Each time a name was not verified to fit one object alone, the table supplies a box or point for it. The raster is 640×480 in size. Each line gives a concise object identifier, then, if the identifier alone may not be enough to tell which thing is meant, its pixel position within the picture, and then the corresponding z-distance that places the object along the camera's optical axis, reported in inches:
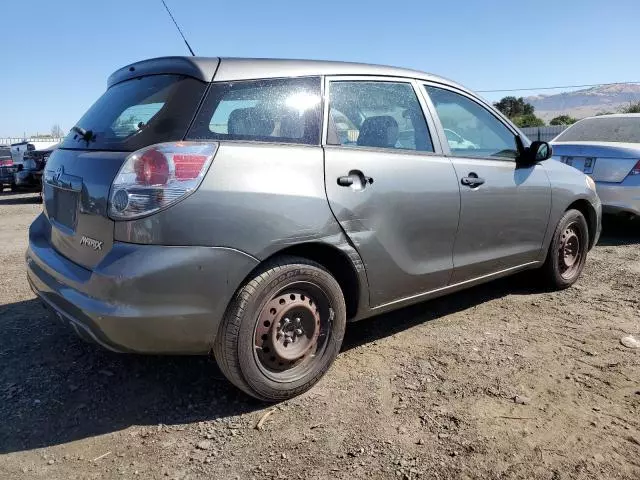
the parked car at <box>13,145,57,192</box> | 516.4
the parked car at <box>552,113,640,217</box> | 253.4
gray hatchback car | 94.5
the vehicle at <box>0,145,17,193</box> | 573.7
